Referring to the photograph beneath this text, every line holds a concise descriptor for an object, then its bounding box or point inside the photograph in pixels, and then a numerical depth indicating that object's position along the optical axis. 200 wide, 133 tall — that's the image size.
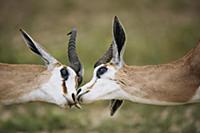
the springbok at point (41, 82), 12.37
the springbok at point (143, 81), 12.09
